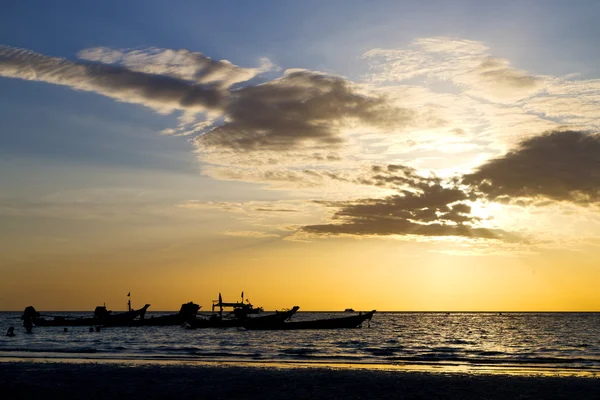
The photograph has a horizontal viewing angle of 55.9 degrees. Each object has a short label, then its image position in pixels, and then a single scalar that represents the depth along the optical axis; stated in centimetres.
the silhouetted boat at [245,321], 10744
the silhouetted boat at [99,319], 12494
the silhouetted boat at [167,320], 12125
